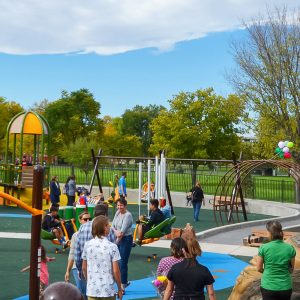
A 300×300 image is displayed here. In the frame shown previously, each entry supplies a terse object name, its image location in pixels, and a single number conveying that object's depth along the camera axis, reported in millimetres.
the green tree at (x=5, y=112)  44462
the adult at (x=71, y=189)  16855
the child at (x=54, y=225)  9228
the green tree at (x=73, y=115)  47520
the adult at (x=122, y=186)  16926
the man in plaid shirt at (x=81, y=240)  4928
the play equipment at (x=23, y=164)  18456
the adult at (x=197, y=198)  14574
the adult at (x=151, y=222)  8720
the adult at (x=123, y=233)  6516
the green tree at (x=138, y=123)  79993
